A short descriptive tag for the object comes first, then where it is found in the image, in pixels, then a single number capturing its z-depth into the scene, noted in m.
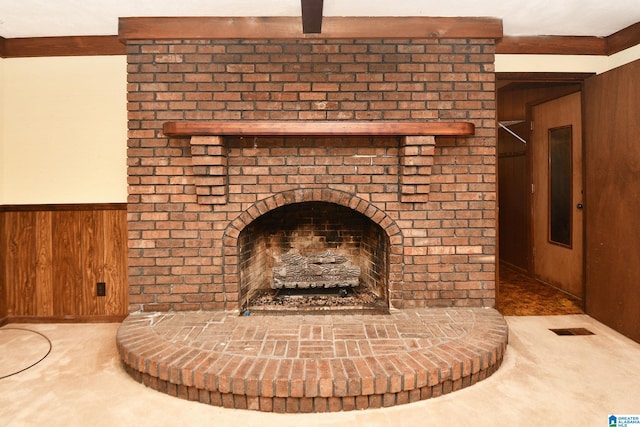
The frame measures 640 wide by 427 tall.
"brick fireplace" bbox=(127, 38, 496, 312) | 2.82
